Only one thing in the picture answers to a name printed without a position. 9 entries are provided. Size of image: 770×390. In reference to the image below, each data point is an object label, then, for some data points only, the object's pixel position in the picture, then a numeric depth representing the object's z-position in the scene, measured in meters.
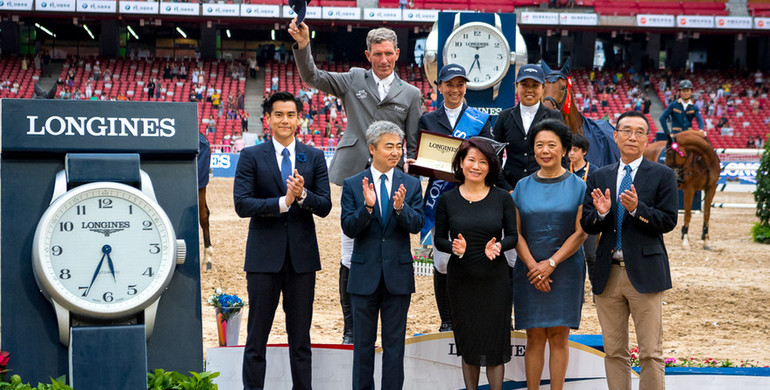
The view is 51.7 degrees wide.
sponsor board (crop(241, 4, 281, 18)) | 33.25
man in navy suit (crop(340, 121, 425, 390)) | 4.09
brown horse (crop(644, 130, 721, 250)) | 12.03
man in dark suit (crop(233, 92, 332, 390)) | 4.09
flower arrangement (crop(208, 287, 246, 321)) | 4.95
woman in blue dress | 4.21
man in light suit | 4.92
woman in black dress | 4.12
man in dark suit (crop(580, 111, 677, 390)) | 4.07
